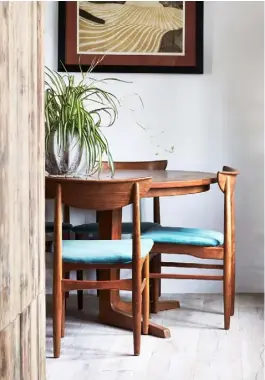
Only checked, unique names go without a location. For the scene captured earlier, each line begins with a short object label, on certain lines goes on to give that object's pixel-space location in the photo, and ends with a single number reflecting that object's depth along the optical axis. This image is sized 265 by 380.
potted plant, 3.27
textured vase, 3.31
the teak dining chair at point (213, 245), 3.45
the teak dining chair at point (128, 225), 3.79
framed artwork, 4.10
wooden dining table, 3.29
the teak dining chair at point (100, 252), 3.02
